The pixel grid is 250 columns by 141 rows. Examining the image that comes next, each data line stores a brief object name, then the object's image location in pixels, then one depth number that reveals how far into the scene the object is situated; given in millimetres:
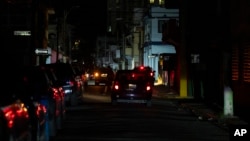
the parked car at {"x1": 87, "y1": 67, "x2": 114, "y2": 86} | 58625
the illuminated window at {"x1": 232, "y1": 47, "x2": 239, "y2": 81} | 31628
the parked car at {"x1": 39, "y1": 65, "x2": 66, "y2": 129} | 17884
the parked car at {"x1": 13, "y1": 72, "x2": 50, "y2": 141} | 10836
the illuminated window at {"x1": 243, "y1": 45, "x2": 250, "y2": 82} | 29172
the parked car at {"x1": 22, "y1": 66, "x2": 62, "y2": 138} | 13844
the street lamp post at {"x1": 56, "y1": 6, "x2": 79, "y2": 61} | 70850
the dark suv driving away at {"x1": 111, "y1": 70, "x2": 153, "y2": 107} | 31453
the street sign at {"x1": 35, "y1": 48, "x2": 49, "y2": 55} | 36781
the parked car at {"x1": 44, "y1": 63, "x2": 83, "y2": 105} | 29516
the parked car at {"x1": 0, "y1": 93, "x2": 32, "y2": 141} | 8688
